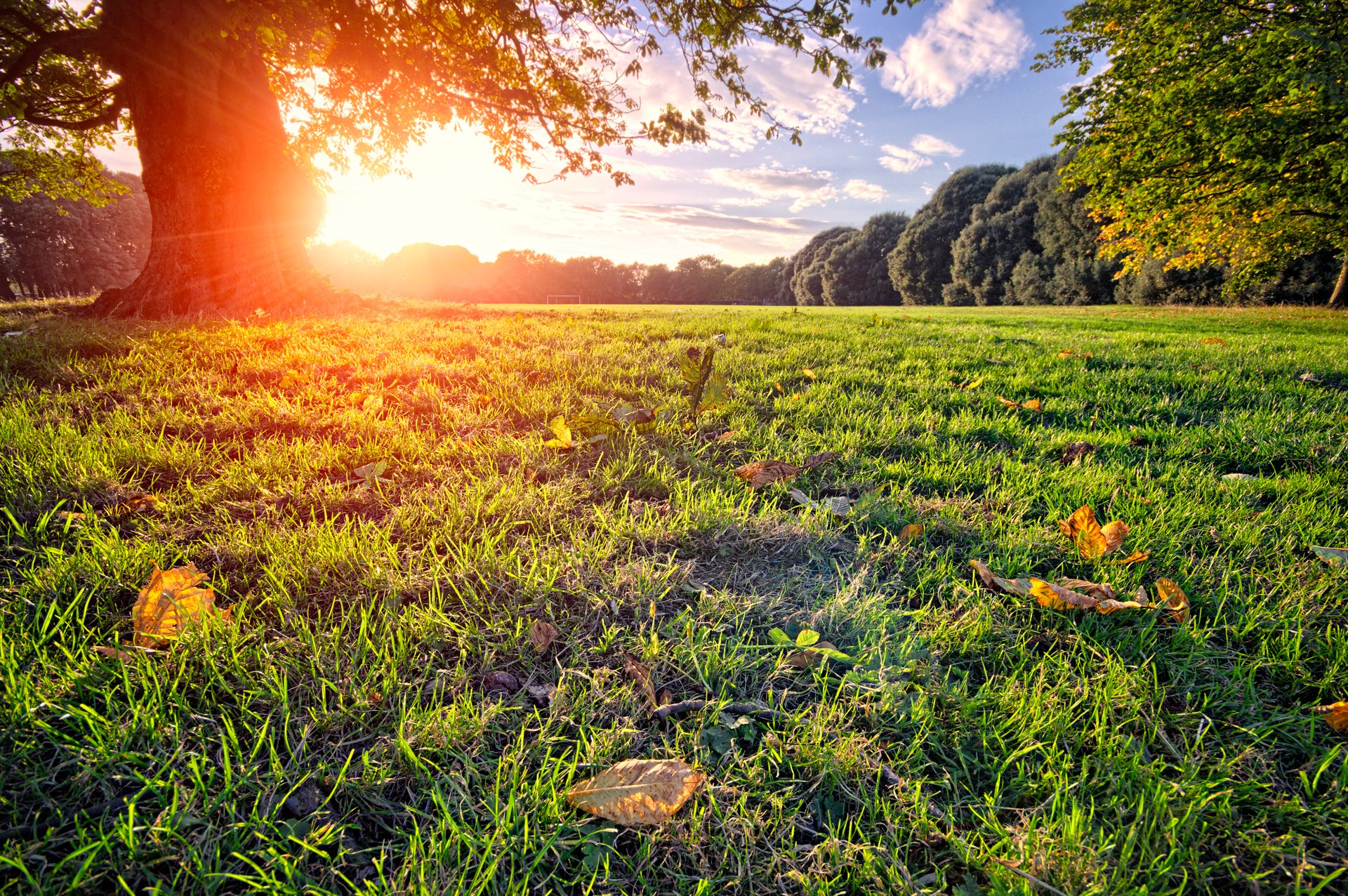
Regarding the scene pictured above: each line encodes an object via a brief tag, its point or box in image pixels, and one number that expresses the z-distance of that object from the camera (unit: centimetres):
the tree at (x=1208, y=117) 1108
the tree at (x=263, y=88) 639
